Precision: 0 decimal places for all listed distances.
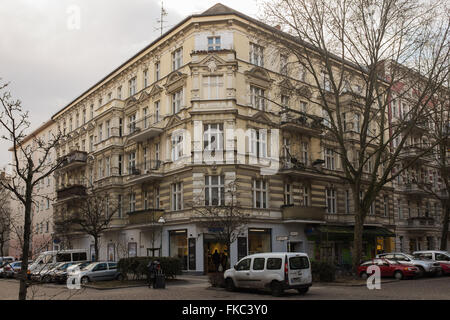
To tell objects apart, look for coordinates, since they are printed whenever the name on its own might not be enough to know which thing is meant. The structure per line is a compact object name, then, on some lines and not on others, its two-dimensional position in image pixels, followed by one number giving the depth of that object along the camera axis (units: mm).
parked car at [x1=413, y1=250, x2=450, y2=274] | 29756
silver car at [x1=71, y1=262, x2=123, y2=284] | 26688
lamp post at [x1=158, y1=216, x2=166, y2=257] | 34694
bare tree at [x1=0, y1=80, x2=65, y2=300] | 10495
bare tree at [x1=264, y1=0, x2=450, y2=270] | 24859
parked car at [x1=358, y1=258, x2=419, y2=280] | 26391
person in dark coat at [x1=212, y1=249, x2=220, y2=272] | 30516
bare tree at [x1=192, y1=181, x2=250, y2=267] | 23969
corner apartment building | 32312
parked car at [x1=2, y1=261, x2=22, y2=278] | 34962
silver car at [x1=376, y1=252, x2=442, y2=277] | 27188
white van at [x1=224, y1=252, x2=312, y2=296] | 18453
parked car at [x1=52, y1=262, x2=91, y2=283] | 27938
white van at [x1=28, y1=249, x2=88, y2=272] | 33844
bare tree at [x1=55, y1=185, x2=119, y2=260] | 34528
